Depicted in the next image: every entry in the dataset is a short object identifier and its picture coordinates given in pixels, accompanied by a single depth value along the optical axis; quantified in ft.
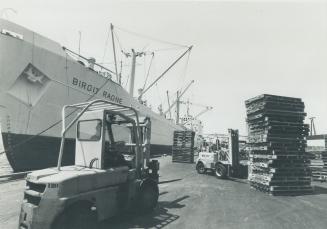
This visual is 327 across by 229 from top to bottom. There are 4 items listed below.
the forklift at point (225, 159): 49.70
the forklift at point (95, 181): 16.92
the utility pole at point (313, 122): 153.78
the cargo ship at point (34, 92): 53.57
